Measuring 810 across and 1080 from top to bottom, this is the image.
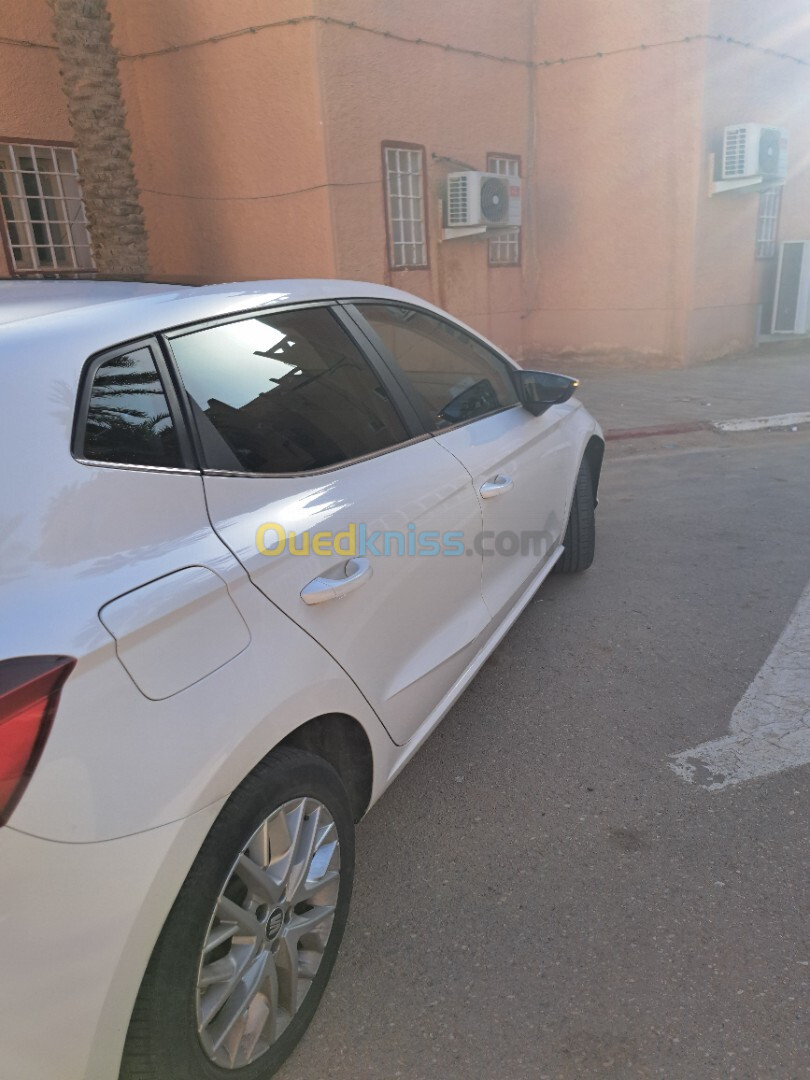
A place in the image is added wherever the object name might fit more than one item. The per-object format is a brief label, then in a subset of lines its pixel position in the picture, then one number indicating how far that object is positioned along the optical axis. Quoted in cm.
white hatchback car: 130
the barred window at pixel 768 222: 1298
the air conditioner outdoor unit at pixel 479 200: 1015
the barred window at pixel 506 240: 1135
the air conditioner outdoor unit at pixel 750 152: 1102
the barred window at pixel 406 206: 979
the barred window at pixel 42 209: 866
